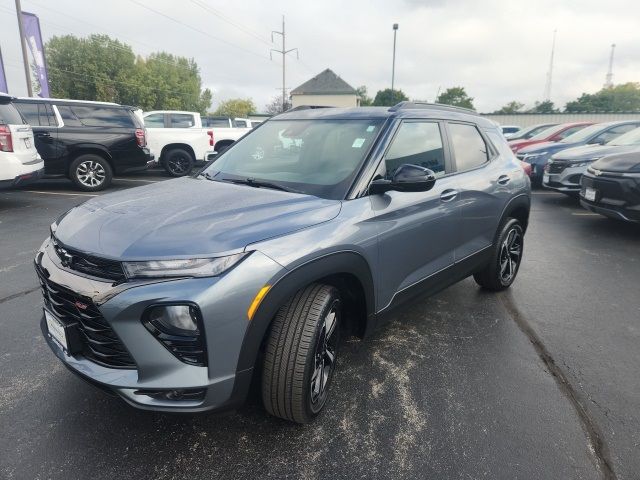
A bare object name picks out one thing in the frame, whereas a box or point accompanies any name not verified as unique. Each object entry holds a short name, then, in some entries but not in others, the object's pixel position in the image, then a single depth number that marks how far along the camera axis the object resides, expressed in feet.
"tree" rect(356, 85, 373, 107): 273.95
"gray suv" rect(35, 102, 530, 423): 5.87
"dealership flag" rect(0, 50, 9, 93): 50.17
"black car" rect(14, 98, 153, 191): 29.12
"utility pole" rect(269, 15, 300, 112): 167.43
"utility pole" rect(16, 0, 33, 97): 56.45
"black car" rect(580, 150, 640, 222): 19.15
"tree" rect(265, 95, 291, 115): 229.45
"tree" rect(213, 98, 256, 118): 268.89
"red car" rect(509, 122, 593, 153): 41.98
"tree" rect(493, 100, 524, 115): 303.03
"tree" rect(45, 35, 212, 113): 169.48
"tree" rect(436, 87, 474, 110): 238.48
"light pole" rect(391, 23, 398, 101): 107.55
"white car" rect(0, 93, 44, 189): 21.99
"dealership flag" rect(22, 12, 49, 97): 59.47
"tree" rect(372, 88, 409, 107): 225.76
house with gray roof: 211.41
